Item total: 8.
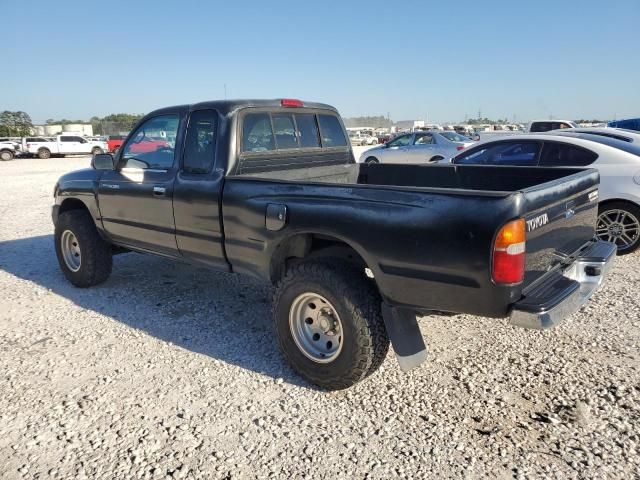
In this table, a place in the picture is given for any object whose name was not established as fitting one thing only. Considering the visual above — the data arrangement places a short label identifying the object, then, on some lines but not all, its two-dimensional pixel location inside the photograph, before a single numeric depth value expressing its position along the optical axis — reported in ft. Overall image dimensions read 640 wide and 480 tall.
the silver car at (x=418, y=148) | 50.03
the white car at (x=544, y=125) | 63.43
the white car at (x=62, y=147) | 103.60
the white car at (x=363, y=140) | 151.48
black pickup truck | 8.40
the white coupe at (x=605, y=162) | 19.77
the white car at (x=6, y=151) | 99.81
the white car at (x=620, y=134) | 27.38
